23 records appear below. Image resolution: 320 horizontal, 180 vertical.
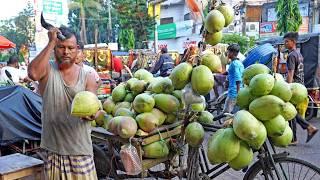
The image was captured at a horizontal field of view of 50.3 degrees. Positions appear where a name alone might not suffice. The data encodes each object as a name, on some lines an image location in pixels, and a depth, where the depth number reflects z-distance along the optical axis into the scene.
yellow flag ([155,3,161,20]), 19.94
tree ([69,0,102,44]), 33.34
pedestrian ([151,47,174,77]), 9.81
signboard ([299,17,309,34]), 23.42
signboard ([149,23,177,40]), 34.06
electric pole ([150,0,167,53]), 17.02
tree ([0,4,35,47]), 45.54
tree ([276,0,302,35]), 15.36
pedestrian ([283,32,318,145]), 5.99
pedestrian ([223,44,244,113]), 6.59
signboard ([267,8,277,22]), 25.77
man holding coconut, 2.40
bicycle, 2.74
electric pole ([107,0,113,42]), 31.59
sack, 2.73
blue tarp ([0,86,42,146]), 3.93
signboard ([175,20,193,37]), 33.02
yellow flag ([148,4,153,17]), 19.26
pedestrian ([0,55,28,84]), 7.06
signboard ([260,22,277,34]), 24.44
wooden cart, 2.88
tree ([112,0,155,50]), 24.00
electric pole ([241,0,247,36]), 27.88
